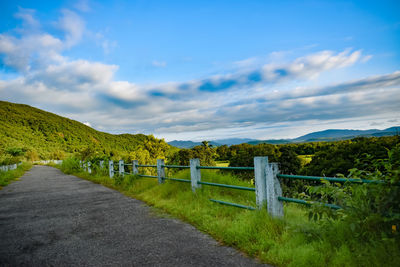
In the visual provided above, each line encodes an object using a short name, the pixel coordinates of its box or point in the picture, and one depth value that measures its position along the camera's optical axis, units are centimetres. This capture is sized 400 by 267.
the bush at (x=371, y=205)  276
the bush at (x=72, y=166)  2482
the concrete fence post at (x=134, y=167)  1154
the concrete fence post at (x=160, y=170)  917
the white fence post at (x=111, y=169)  1431
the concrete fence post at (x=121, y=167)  1253
